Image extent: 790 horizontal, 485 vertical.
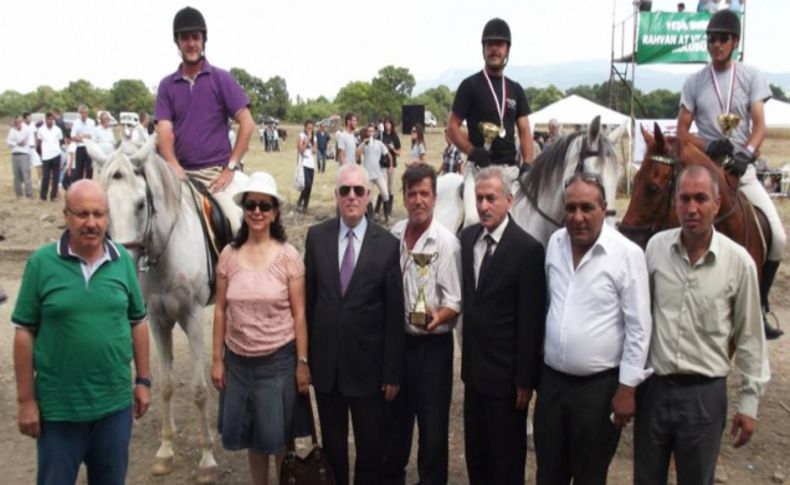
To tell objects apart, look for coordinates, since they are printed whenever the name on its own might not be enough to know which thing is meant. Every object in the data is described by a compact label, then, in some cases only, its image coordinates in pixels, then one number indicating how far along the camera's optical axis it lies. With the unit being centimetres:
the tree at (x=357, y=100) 6000
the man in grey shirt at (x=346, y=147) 1655
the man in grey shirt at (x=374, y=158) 1535
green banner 1838
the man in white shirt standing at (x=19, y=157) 1725
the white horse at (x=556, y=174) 487
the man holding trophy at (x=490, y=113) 573
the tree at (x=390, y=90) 6116
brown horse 498
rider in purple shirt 548
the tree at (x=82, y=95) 7362
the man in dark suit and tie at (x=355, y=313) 374
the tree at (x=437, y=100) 7375
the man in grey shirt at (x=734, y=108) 550
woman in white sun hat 377
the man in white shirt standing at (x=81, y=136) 1299
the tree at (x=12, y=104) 7488
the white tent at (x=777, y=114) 2094
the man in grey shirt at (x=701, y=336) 316
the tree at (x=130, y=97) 7216
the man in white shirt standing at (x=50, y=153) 1730
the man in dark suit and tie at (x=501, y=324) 356
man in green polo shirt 315
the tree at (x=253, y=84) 7906
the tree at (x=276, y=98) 7749
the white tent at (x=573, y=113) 2272
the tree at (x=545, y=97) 7031
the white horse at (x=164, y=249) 439
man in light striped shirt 385
